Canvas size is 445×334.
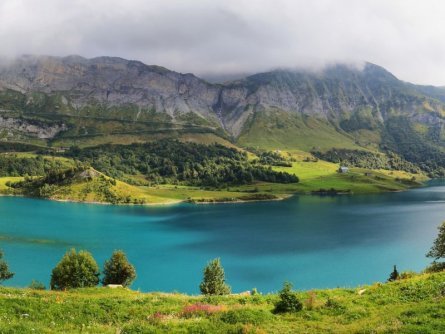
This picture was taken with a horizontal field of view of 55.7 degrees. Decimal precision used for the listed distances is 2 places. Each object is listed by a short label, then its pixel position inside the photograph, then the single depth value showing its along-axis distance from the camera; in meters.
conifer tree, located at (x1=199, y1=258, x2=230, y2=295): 60.41
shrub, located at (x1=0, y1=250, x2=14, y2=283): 67.88
